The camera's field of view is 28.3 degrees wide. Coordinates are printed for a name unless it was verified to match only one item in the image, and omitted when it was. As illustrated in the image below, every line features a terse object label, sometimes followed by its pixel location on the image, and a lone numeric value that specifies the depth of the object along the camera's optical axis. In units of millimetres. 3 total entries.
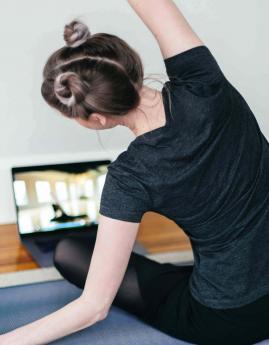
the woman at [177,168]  1035
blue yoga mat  1348
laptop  2008
